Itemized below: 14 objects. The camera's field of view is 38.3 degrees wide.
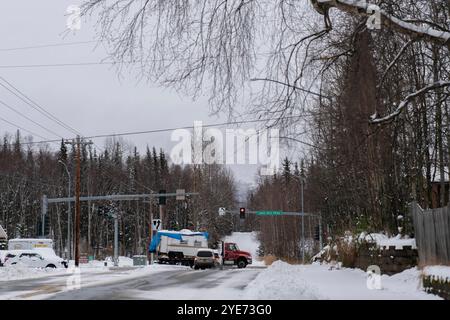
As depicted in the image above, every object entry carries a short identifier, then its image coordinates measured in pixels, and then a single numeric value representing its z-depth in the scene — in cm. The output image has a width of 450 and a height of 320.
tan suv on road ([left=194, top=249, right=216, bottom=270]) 4931
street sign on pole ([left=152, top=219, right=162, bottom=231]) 5152
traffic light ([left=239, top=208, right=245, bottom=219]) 6062
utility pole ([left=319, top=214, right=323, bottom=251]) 5657
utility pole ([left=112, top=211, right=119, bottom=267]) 5903
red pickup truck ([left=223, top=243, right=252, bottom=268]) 5872
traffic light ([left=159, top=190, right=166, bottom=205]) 4614
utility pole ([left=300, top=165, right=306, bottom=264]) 5768
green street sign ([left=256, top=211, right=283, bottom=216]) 6094
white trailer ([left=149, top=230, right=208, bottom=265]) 6053
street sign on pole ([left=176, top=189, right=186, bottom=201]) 4524
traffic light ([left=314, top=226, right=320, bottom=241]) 5665
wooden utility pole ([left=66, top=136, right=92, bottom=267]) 4725
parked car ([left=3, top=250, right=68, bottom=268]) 4394
